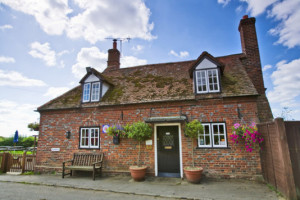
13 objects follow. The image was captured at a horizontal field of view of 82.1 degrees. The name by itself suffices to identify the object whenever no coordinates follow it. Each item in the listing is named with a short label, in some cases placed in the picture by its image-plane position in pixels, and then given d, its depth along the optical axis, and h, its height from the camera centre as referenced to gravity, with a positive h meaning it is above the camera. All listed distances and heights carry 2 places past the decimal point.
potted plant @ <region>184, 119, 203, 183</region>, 7.09 -0.14
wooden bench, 8.62 -1.36
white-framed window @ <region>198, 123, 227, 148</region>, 7.91 -0.10
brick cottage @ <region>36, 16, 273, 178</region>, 7.87 +1.07
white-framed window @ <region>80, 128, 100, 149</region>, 9.56 -0.17
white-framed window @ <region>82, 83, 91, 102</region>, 10.44 +2.60
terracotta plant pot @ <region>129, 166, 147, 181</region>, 7.74 -1.70
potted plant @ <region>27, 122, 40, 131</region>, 12.19 +0.66
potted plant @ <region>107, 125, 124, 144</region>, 8.79 +0.14
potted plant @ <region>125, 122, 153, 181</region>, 7.77 -0.02
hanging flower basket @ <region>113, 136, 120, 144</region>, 8.91 -0.22
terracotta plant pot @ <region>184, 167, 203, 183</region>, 7.06 -1.63
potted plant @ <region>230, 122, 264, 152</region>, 7.04 -0.06
